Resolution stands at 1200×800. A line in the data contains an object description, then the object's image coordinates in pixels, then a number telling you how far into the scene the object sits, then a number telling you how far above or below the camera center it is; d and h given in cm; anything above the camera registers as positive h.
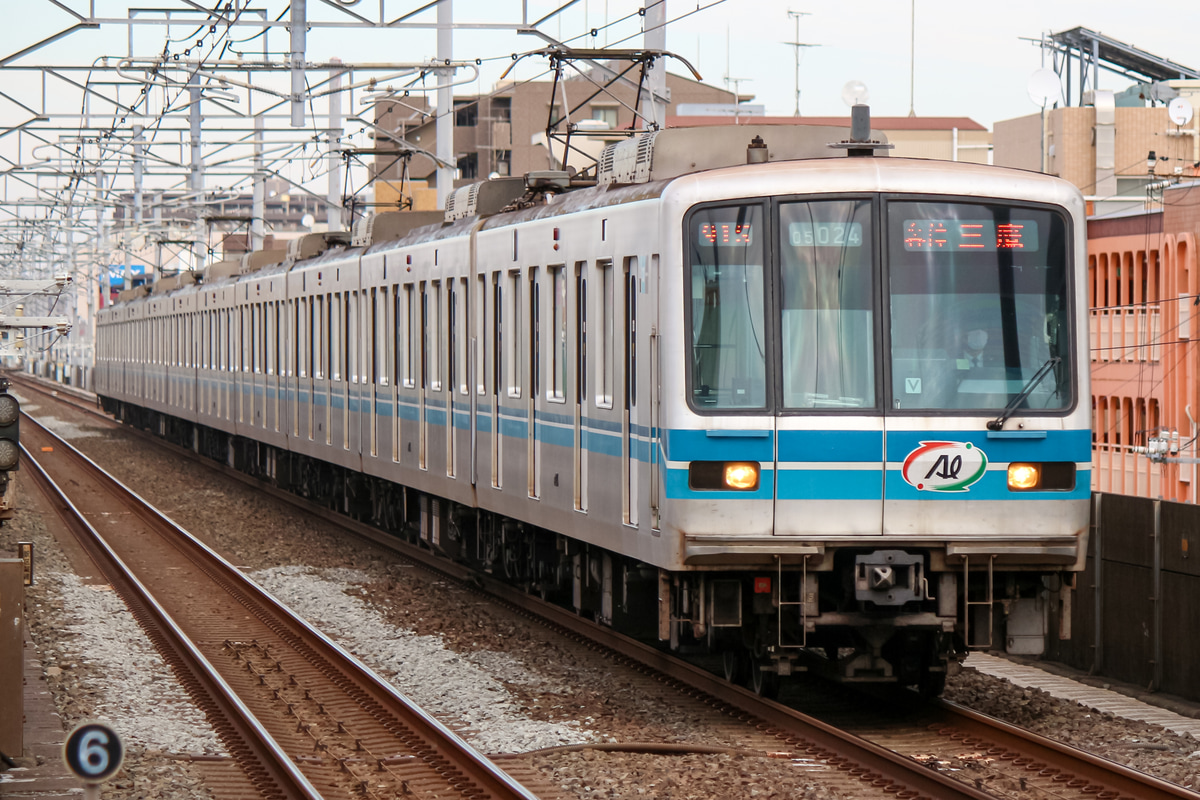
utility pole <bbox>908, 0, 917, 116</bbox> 4800 +817
